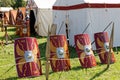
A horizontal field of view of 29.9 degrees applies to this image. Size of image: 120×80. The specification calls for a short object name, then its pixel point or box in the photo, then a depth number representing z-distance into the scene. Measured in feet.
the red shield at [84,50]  21.46
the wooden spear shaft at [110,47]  20.24
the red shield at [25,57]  18.67
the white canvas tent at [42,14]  45.30
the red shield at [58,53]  20.14
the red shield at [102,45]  22.90
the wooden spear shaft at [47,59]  16.41
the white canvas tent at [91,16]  29.44
